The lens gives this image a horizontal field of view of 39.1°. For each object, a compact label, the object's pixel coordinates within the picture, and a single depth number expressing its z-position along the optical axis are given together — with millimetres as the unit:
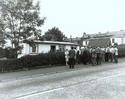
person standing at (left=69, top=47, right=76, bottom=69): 16088
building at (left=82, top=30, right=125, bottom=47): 51050
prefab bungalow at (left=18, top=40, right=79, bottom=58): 26345
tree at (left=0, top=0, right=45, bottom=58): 15609
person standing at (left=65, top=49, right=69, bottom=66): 17700
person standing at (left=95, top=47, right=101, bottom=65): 18888
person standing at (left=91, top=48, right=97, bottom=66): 18578
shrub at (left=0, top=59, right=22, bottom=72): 14654
